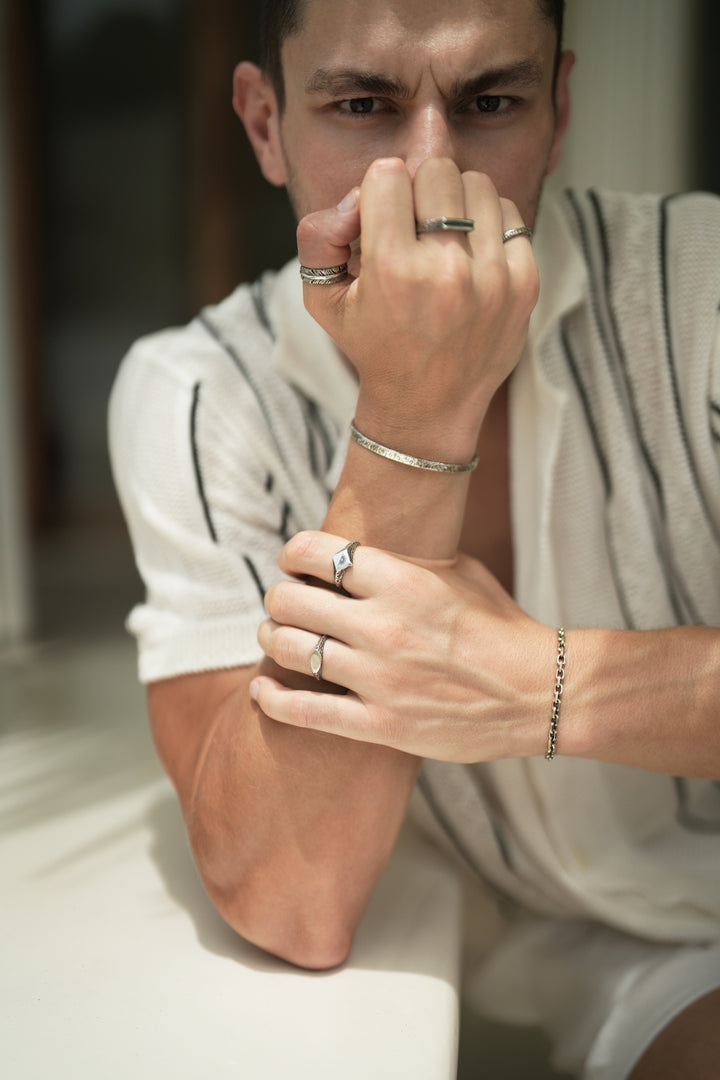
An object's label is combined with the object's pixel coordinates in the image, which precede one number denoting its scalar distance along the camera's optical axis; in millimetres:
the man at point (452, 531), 839
